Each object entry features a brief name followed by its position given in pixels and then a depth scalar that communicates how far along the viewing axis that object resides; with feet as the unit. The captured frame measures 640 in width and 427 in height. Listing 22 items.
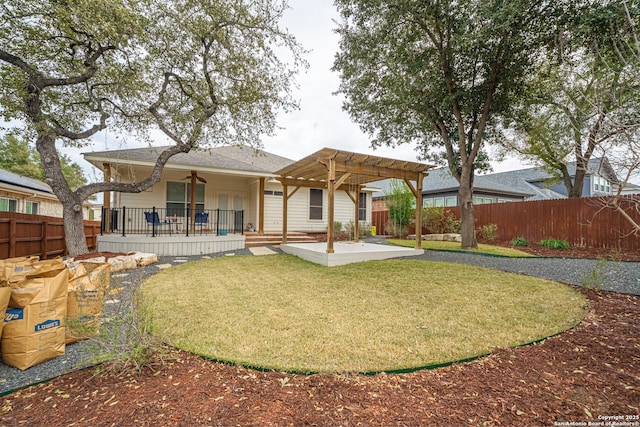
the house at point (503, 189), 59.77
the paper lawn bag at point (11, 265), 8.32
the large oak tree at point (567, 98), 18.66
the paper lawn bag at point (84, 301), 8.07
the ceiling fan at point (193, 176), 33.80
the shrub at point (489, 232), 37.70
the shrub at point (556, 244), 29.39
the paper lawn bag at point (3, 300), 7.42
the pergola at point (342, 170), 22.66
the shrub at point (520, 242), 33.32
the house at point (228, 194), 27.63
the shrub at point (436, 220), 44.04
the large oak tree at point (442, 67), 21.75
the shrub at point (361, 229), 42.77
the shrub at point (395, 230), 44.88
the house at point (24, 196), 35.60
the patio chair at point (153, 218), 28.20
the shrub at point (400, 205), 43.42
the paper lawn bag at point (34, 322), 7.75
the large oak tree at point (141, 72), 20.68
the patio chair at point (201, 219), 31.99
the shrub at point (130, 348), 7.51
